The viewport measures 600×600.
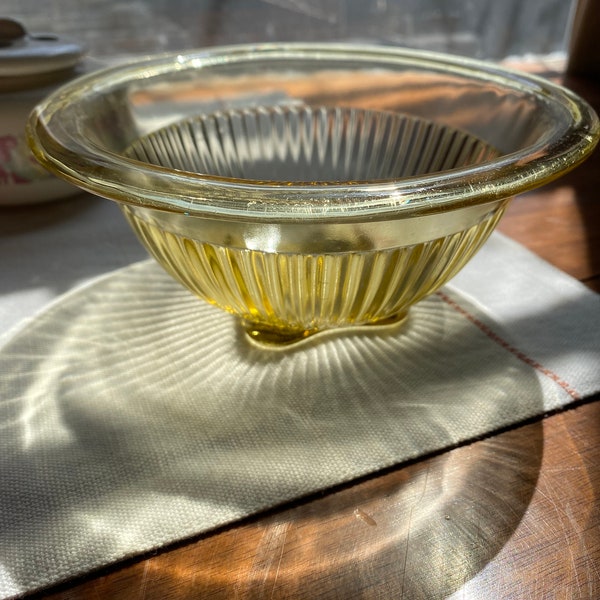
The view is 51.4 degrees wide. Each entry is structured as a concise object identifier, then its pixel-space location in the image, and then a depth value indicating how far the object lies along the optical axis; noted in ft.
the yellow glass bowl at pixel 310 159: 0.82
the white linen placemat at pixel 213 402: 0.92
